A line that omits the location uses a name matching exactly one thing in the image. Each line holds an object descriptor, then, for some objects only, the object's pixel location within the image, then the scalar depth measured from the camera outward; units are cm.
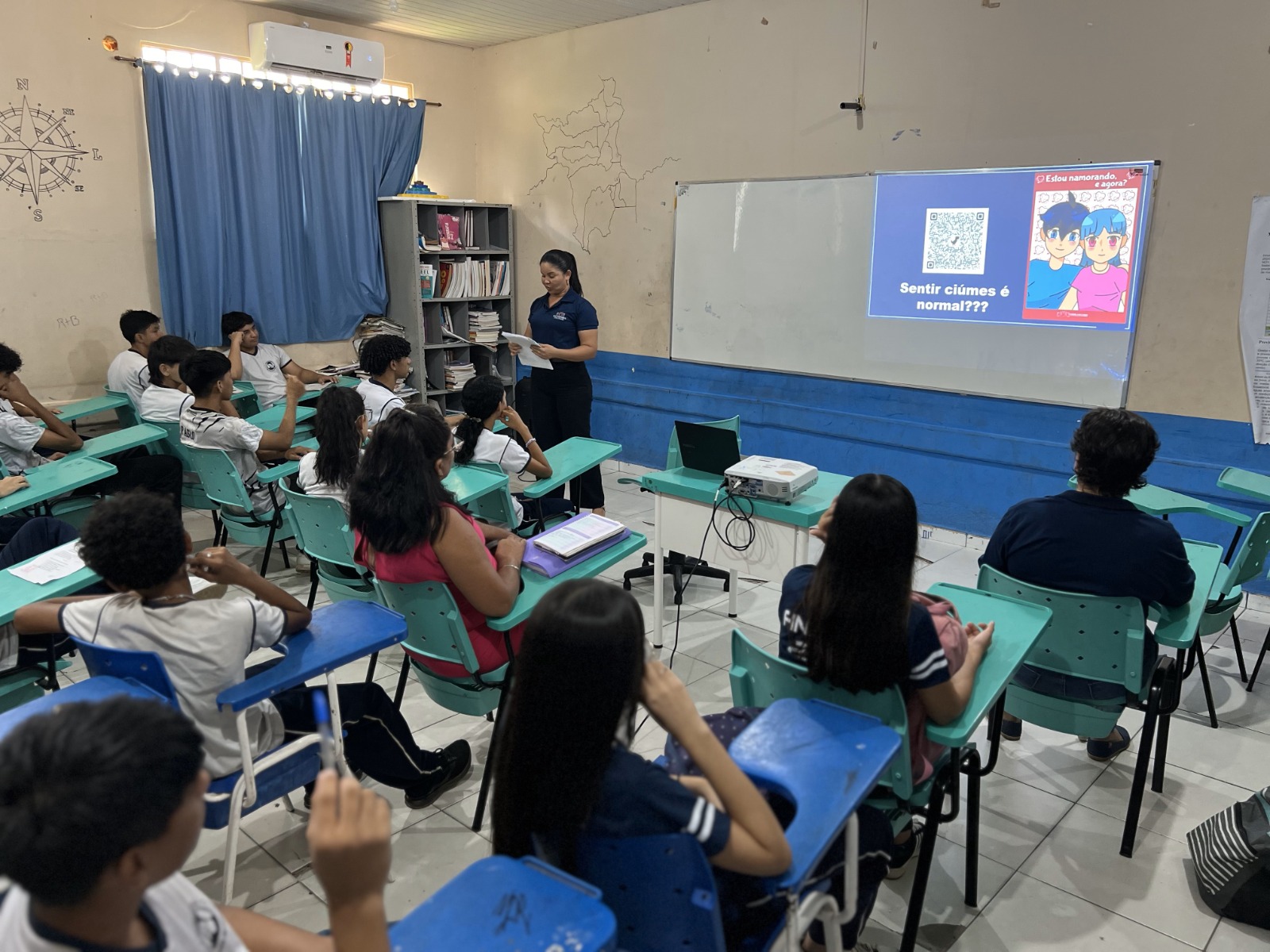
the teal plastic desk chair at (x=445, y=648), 221
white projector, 304
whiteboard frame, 398
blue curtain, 538
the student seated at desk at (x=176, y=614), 172
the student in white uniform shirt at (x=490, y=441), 349
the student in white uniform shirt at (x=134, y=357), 482
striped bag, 208
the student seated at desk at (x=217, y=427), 384
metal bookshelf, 637
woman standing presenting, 486
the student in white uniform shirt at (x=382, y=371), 399
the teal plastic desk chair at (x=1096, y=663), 216
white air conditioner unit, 551
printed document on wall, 374
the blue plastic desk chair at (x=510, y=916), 101
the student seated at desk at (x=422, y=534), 221
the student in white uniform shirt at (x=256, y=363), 539
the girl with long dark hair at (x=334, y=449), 322
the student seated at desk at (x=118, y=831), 81
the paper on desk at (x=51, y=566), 228
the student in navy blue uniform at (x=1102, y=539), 223
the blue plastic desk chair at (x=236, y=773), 170
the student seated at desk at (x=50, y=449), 374
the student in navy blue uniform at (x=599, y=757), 115
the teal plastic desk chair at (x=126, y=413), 489
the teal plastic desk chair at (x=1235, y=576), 267
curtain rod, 512
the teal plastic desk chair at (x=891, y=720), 170
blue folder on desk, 243
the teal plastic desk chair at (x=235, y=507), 371
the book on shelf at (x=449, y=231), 648
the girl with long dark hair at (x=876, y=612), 165
